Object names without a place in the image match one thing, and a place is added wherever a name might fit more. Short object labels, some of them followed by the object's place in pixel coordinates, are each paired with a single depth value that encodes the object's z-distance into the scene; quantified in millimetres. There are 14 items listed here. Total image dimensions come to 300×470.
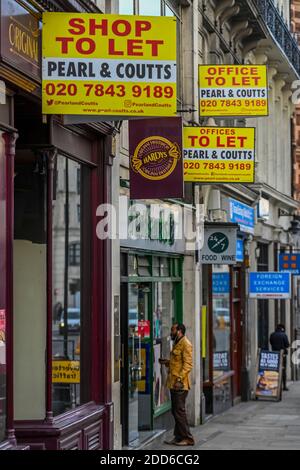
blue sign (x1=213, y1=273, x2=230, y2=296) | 22625
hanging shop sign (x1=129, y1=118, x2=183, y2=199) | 14172
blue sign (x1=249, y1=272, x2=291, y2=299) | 24750
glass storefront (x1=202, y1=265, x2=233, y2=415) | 21125
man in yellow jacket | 16266
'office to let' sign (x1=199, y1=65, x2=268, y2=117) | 16984
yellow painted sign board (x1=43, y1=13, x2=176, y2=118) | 10391
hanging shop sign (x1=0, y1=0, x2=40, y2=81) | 9867
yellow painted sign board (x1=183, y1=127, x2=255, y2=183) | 17094
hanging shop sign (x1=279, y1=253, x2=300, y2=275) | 29891
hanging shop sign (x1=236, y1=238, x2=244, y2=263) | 24359
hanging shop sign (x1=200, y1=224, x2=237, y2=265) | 19547
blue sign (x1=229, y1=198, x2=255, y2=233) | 22969
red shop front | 10117
